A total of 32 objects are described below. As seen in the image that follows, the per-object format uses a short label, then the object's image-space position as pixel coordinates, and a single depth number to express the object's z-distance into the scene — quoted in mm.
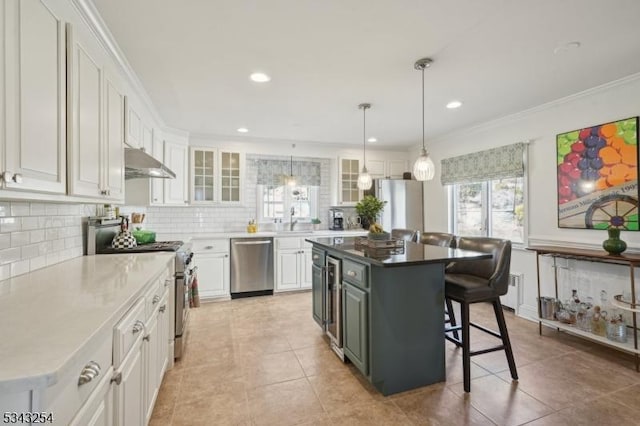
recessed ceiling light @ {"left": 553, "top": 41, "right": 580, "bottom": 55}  2156
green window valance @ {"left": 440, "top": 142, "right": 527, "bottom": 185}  3711
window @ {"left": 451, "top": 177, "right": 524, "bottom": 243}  3836
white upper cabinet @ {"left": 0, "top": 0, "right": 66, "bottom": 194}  1086
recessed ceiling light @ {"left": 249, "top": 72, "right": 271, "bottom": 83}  2619
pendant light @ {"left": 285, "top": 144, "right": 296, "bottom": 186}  4789
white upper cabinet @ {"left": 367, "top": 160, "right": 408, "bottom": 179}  5559
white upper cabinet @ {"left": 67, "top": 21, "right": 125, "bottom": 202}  1525
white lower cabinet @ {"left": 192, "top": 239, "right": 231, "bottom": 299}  4234
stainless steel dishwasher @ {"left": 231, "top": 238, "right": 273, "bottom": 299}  4410
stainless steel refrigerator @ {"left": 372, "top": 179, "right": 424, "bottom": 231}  5191
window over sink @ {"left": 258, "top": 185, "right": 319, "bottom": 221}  5137
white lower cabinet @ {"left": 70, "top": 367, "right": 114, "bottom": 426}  880
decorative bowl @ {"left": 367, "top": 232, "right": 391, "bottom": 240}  2579
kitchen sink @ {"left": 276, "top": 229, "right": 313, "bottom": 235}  4744
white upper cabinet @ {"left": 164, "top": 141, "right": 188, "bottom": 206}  4188
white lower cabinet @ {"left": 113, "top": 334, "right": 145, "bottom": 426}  1170
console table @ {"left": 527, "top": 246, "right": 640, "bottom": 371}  2408
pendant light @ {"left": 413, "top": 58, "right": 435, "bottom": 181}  2580
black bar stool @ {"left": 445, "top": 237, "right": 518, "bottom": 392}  2160
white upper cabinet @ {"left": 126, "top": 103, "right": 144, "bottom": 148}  2510
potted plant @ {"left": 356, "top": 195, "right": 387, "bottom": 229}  3299
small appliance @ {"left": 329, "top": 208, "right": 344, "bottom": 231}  5438
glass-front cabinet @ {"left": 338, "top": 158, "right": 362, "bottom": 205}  5383
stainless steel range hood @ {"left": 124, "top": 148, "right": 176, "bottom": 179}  2507
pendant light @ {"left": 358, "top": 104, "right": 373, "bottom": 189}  3439
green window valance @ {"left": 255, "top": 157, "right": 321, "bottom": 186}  5133
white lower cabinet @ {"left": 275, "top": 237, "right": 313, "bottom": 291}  4602
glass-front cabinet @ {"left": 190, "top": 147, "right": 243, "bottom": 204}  4641
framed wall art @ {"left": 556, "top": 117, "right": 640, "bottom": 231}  2744
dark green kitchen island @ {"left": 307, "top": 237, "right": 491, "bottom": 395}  2033
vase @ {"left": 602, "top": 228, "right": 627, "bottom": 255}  2592
